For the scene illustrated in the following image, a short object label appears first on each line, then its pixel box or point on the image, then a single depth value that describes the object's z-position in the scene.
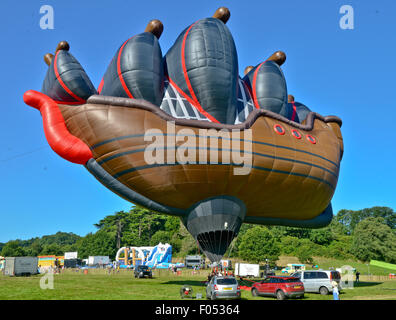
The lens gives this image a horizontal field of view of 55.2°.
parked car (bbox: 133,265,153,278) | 35.43
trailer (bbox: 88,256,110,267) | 65.69
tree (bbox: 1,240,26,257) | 95.12
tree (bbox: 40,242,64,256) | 101.69
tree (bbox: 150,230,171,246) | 79.19
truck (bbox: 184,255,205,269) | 55.15
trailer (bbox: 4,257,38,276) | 41.97
